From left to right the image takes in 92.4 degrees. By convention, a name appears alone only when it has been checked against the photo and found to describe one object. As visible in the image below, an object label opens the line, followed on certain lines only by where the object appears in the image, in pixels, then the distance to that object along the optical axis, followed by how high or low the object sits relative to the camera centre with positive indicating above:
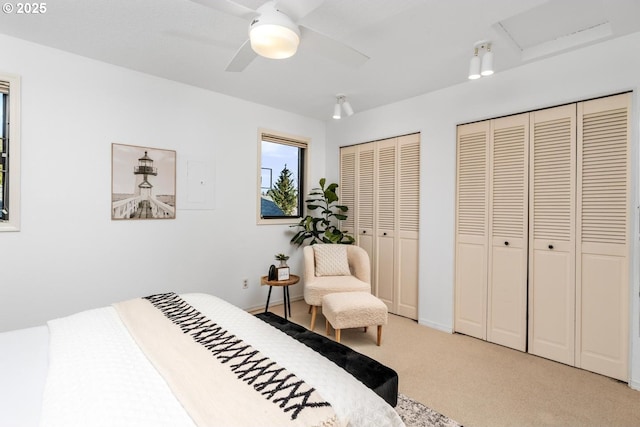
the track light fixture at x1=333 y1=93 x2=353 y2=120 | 3.23 +1.14
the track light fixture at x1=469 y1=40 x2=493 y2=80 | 2.16 +1.10
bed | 0.92 -0.59
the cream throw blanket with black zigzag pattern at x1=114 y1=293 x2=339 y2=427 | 0.92 -0.58
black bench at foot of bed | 1.57 -0.84
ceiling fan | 1.43 +0.93
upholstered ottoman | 2.64 -0.86
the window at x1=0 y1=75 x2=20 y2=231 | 2.28 +0.43
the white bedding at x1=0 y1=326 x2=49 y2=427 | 0.99 -0.64
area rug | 1.77 -1.20
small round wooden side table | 3.19 -0.73
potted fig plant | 3.92 -0.09
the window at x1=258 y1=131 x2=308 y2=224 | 3.89 +0.47
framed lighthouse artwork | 2.74 +0.28
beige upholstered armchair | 3.15 -0.61
